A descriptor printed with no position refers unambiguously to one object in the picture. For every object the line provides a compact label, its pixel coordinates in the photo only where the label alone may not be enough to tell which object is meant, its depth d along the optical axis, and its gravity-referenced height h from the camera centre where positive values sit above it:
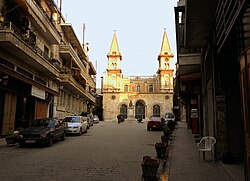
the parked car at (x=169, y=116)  42.71 +0.24
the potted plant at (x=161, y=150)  10.45 -1.28
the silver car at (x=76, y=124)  21.01 -0.70
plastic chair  9.73 -0.92
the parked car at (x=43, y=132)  13.61 -0.85
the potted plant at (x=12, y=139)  13.96 -1.24
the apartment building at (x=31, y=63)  16.61 +4.01
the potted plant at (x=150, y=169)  6.29 -1.23
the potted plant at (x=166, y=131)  15.95 -0.85
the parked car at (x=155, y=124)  28.12 -0.72
